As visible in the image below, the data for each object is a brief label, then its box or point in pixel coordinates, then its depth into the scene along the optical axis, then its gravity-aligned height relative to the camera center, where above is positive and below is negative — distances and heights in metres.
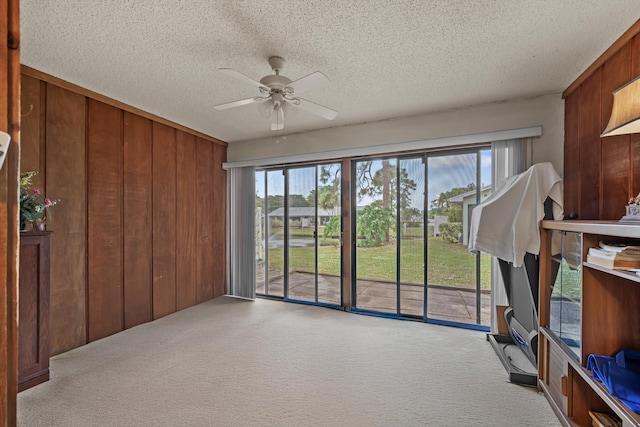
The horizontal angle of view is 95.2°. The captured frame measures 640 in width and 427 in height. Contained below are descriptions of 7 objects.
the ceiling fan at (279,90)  1.99 +0.92
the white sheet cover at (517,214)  2.19 +0.00
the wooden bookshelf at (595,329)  1.58 -0.65
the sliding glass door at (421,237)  3.47 -0.29
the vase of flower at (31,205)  2.26 +0.08
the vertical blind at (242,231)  4.68 -0.27
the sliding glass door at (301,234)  4.31 -0.30
